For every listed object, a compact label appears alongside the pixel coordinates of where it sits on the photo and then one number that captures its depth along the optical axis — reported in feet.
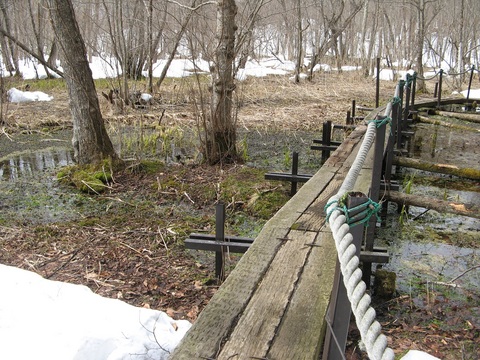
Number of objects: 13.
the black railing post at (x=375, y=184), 11.96
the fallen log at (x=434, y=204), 14.66
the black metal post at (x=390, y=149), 18.02
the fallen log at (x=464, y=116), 32.81
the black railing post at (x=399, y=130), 25.56
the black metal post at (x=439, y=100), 38.66
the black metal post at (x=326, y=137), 25.76
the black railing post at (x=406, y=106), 26.63
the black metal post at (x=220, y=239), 12.55
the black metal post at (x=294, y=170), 19.46
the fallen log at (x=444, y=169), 20.45
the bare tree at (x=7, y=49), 63.77
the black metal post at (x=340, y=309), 5.00
